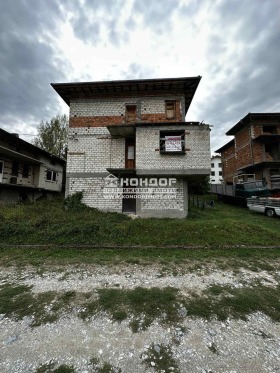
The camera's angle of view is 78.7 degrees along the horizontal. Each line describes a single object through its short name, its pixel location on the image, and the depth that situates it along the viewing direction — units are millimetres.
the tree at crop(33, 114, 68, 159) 24484
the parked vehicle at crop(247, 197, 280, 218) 12366
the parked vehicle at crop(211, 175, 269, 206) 15828
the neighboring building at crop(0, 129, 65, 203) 15422
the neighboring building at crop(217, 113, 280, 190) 19578
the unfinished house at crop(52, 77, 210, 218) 11156
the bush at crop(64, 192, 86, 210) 11898
